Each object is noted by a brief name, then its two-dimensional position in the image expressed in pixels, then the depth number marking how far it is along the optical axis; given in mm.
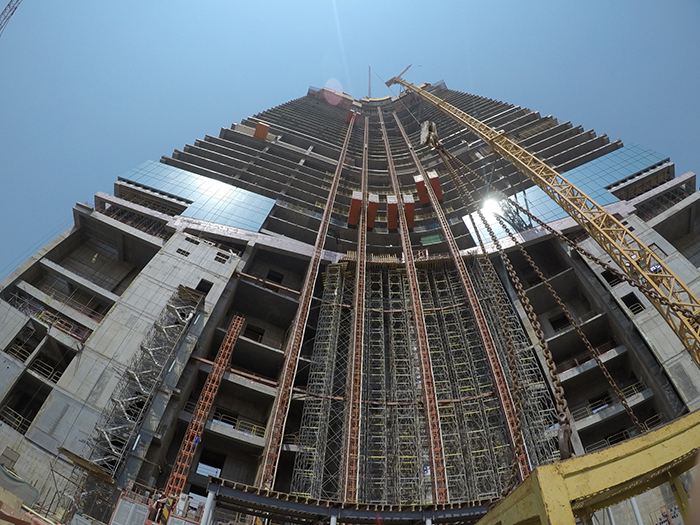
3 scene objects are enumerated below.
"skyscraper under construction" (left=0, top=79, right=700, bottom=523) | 23734
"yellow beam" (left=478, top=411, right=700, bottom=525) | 6820
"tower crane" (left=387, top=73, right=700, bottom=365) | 24312
